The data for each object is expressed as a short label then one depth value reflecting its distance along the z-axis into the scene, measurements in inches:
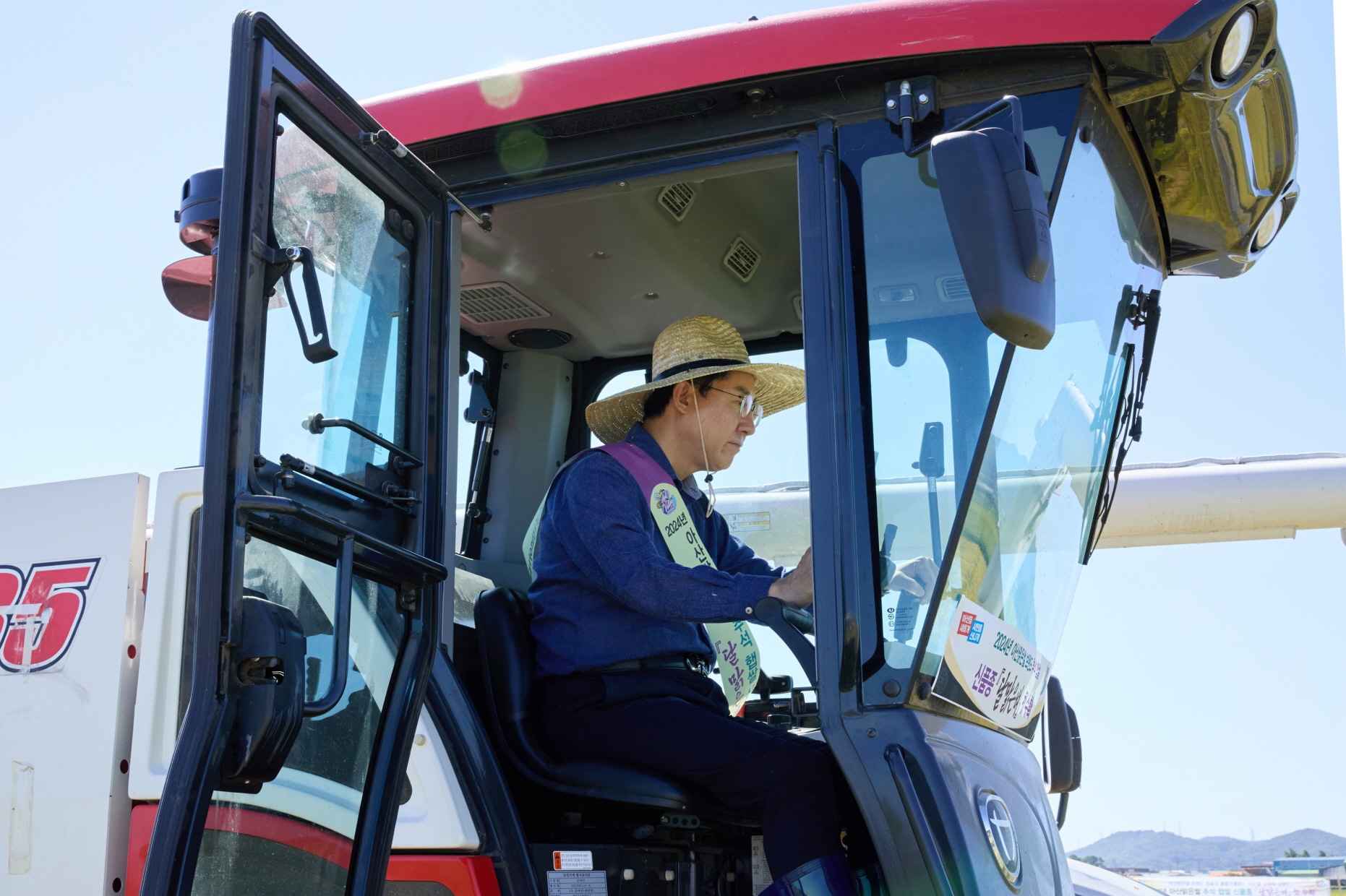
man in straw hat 95.5
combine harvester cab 79.5
